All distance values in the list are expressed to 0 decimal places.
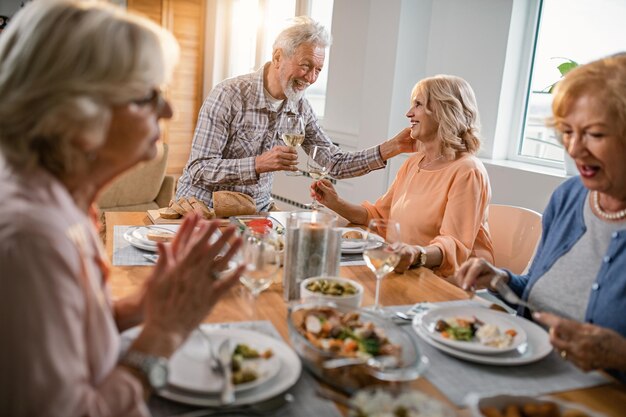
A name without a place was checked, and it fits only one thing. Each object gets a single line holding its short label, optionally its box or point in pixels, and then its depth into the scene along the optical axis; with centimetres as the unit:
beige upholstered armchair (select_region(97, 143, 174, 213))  410
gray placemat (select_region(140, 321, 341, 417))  89
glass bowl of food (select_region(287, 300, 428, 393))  96
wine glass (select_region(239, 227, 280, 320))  117
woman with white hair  71
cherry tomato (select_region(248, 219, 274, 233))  193
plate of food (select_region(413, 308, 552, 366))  113
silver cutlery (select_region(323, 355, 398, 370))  94
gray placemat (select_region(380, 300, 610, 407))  105
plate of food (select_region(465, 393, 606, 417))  85
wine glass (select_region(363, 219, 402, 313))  139
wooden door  615
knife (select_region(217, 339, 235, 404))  87
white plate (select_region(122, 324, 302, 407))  89
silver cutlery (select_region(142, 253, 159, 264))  162
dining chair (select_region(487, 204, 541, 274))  214
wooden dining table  104
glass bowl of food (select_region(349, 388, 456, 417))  81
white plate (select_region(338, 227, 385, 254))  185
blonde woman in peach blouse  208
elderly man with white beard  256
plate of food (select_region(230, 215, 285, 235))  193
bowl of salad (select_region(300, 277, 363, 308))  129
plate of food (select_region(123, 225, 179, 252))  170
